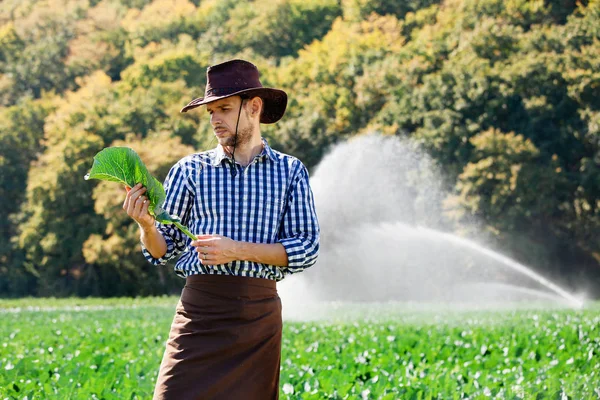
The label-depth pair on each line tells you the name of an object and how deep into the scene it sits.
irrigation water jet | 36.19
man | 3.56
